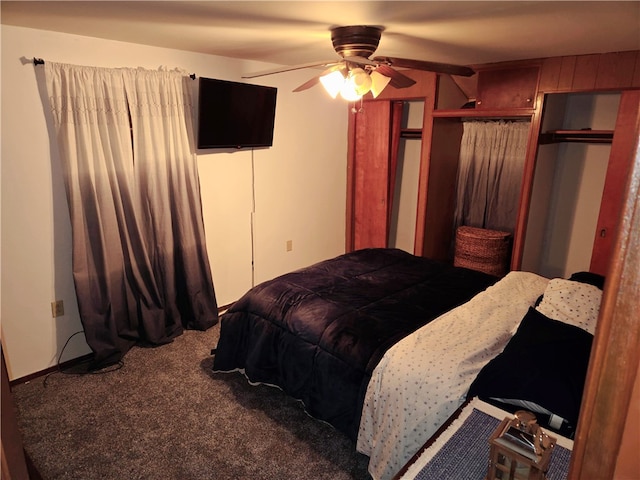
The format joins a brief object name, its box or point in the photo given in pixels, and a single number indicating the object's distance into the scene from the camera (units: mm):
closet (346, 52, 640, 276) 3178
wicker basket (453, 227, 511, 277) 4000
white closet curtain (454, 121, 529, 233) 4020
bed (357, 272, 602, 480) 1573
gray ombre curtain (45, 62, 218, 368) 2871
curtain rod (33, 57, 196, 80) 2639
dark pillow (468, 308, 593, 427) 1523
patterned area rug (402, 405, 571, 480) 1277
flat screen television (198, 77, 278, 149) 3395
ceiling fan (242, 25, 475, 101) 2326
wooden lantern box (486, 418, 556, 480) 1117
